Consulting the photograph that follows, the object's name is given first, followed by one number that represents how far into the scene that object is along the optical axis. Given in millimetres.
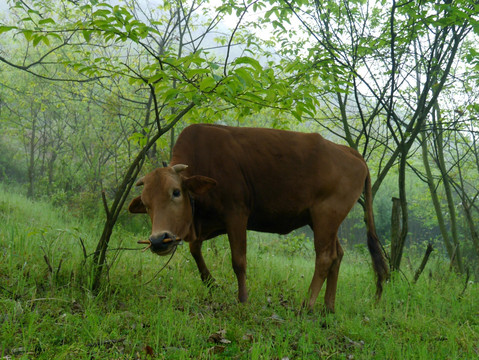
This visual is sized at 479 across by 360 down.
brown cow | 4594
